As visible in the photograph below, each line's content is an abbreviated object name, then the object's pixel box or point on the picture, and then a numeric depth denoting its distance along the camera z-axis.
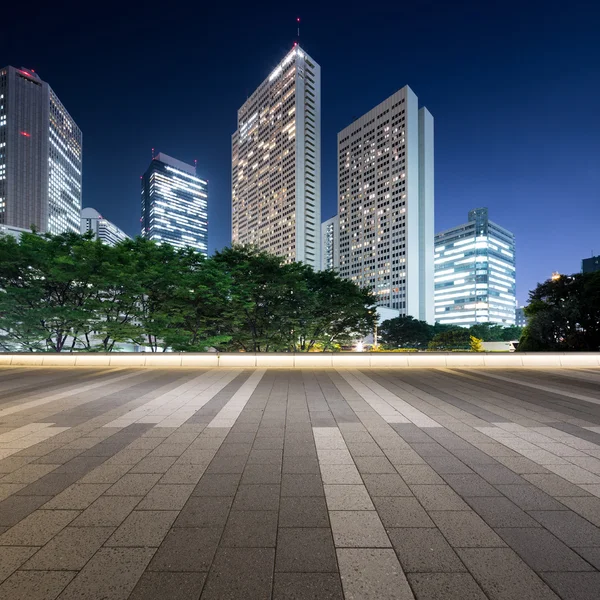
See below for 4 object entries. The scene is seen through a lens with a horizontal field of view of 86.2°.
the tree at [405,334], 74.88
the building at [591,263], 129.35
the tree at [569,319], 26.14
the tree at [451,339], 64.31
